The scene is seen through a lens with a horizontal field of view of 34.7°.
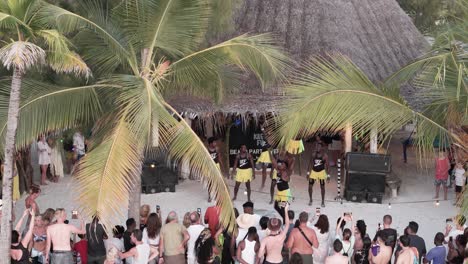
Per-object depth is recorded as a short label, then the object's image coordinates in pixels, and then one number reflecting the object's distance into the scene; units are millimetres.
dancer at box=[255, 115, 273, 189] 16328
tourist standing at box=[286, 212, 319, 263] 10008
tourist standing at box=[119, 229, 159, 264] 9633
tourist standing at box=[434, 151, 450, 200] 15367
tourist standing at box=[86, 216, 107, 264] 9984
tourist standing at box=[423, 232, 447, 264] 9977
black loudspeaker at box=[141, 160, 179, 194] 15984
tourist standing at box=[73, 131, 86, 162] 17000
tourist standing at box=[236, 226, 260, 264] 9883
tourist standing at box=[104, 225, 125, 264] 10014
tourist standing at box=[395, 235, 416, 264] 9320
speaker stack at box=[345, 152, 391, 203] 15531
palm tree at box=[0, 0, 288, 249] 9305
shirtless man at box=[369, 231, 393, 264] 9734
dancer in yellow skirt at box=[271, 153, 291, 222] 13766
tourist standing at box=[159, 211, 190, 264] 10078
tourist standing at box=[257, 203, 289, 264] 9719
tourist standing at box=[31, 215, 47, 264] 10250
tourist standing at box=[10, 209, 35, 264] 9562
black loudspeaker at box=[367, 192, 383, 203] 15664
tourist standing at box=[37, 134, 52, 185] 16062
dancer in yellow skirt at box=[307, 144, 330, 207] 14922
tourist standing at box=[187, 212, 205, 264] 10133
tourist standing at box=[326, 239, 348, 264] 9312
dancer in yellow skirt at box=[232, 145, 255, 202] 15070
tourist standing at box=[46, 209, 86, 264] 9852
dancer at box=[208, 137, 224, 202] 14773
